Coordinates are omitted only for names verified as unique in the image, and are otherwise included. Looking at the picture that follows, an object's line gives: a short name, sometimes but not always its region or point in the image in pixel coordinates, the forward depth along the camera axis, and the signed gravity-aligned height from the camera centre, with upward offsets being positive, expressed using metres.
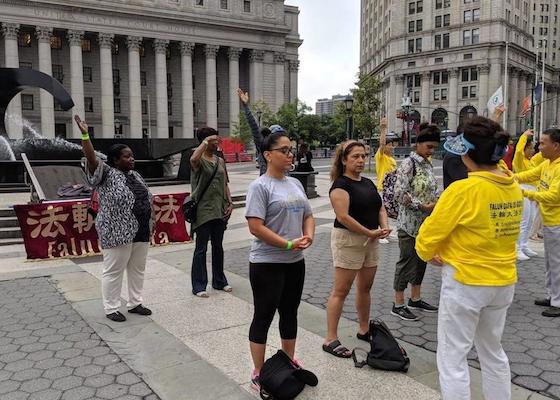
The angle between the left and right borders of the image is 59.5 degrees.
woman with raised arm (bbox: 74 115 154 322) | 5.45 -0.70
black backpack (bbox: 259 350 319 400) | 3.65 -1.68
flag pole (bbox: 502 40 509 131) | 80.91 +10.20
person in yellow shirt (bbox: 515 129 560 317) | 5.67 -0.61
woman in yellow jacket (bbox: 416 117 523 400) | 3.02 -0.62
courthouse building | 60.72 +13.83
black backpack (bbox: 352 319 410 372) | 4.16 -1.69
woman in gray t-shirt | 3.72 -0.62
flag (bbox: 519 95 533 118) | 34.34 +3.57
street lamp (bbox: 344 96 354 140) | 21.14 +2.05
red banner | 8.94 -1.30
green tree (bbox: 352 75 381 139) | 36.22 +3.98
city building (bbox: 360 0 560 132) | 82.88 +17.98
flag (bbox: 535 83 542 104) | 44.97 +5.69
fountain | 17.67 +0.51
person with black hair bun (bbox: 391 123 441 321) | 5.46 -0.49
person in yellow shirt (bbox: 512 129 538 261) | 8.69 -1.00
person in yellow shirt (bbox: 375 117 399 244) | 9.01 -0.09
